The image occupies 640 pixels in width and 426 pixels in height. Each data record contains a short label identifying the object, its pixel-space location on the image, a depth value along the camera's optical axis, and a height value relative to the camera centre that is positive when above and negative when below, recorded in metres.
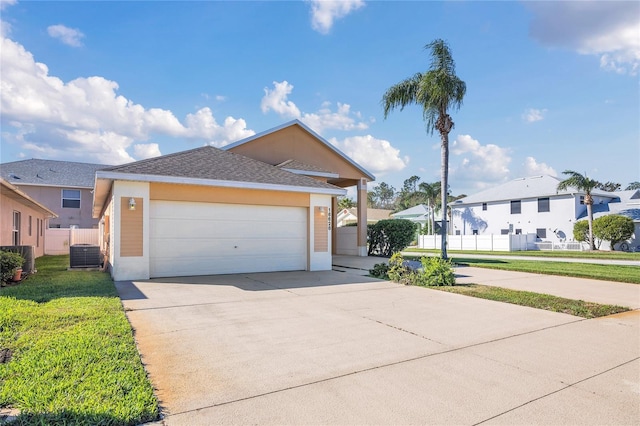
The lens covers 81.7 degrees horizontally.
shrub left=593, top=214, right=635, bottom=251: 27.03 -0.36
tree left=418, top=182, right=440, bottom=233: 41.34 +3.82
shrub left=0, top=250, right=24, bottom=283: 8.66 -0.86
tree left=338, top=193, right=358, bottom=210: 62.20 +3.83
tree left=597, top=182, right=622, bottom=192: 56.19 +5.67
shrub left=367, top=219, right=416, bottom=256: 18.95 -0.57
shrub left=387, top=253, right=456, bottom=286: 9.97 -1.37
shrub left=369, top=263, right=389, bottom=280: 11.25 -1.44
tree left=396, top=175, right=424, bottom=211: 48.67 +6.23
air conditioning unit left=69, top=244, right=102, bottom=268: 12.96 -0.99
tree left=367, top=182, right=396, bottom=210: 92.06 +7.56
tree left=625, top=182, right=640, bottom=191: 65.04 +6.70
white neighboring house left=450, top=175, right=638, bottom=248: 31.50 +1.41
